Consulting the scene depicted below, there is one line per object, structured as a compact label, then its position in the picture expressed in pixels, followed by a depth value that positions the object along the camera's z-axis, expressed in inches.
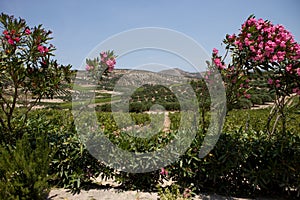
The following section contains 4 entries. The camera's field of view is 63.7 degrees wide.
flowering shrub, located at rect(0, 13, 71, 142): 128.2
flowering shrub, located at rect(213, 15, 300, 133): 117.7
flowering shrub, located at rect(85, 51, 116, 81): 153.0
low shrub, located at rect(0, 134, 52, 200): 92.5
